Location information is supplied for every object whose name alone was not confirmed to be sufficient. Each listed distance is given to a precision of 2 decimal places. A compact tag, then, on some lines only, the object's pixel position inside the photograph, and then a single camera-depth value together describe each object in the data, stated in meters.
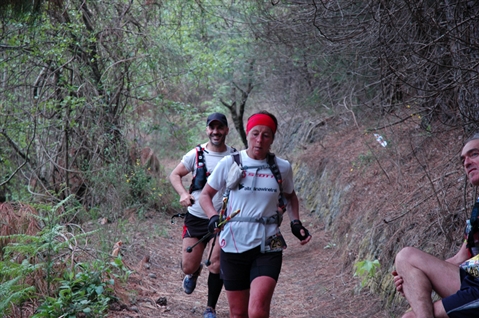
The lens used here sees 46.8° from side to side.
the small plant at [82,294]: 5.21
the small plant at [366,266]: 5.02
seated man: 3.71
